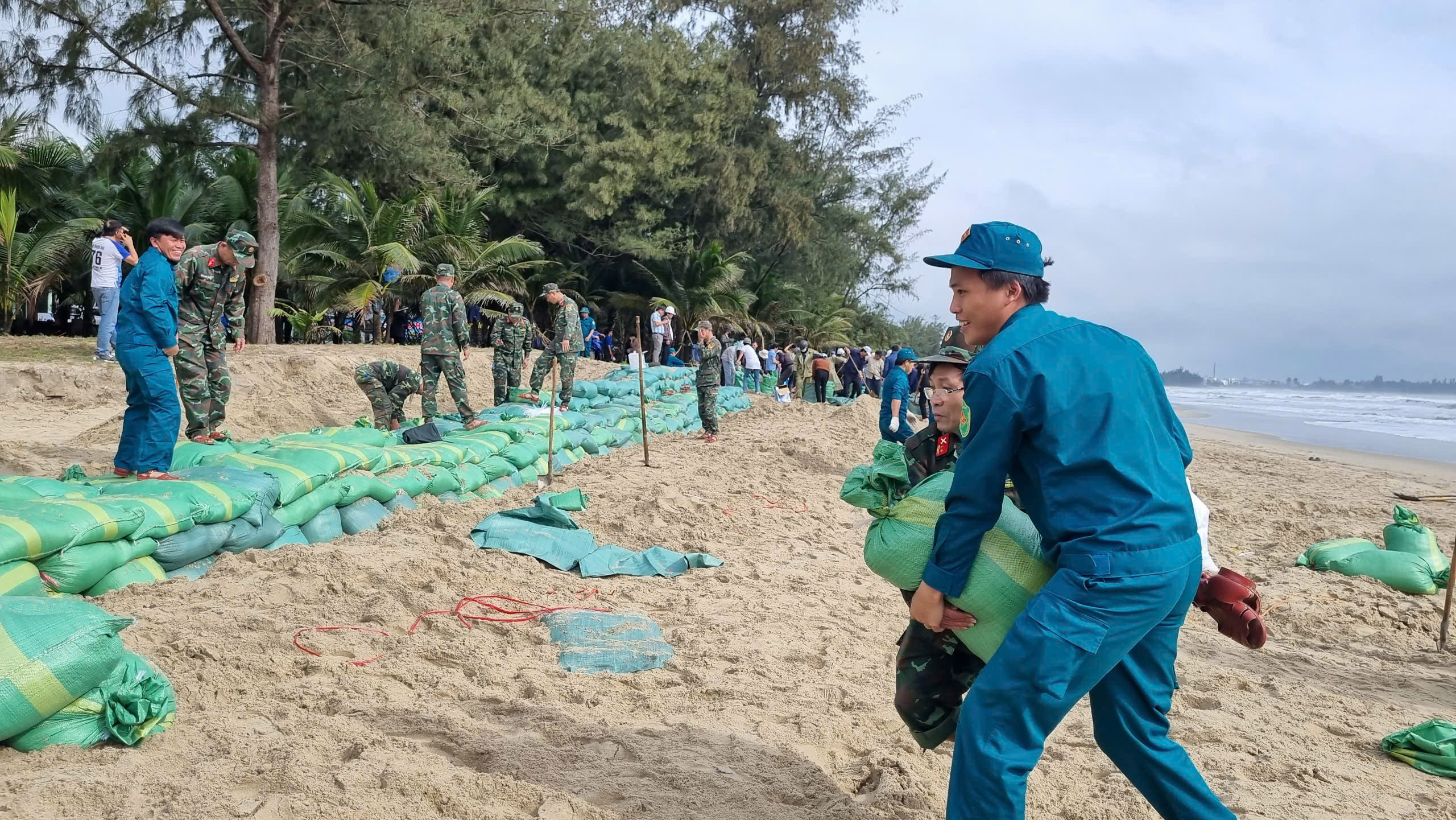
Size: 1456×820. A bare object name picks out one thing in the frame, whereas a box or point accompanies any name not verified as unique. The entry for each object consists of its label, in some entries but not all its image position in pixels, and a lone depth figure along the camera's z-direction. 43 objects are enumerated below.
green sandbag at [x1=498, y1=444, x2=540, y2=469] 7.68
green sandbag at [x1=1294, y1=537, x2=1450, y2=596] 6.18
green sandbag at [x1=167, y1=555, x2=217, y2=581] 4.46
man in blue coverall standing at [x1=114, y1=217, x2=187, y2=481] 5.18
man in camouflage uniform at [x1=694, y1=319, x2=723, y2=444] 11.34
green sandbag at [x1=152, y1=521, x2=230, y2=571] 4.39
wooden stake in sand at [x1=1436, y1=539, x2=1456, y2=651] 4.74
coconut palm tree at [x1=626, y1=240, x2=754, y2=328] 24.72
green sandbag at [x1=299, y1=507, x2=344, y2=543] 5.37
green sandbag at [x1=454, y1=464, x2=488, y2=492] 6.87
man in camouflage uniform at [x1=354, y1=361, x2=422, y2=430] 8.72
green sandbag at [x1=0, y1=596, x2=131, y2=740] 2.58
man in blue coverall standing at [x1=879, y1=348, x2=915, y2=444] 8.14
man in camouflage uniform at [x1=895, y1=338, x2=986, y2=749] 2.42
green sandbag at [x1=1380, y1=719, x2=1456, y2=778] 3.19
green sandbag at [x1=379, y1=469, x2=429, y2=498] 6.21
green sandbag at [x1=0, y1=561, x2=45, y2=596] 3.49
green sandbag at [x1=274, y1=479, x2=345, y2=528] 5.21
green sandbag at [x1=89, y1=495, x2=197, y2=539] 4.15
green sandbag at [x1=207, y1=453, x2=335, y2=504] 5.23
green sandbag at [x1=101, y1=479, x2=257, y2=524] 4.49
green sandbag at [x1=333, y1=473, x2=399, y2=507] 5.69
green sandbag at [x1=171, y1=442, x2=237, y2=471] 5.75
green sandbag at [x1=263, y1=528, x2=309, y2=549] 5.10
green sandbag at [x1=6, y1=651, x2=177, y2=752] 2.70
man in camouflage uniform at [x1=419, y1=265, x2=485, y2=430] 8.83
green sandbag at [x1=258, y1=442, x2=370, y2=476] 5.53
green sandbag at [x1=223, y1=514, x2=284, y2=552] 4.79
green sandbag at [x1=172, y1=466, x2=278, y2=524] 4.89
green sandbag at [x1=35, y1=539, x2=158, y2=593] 3.77
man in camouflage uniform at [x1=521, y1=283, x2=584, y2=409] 10.45
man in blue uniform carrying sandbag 1.88
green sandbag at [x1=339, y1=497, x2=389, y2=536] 5.66
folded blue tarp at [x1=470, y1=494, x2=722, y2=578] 5.26
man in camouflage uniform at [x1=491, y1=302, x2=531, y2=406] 10.59
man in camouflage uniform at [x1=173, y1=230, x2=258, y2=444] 6.25
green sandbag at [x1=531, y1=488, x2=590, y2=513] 6.22
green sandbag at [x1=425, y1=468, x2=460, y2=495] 6.55
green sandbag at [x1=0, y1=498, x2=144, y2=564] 3.61
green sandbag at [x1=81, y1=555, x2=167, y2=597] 4.02
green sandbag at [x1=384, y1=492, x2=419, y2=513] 6.08
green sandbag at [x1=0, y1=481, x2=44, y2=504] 4.16
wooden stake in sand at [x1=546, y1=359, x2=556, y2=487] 7.51
